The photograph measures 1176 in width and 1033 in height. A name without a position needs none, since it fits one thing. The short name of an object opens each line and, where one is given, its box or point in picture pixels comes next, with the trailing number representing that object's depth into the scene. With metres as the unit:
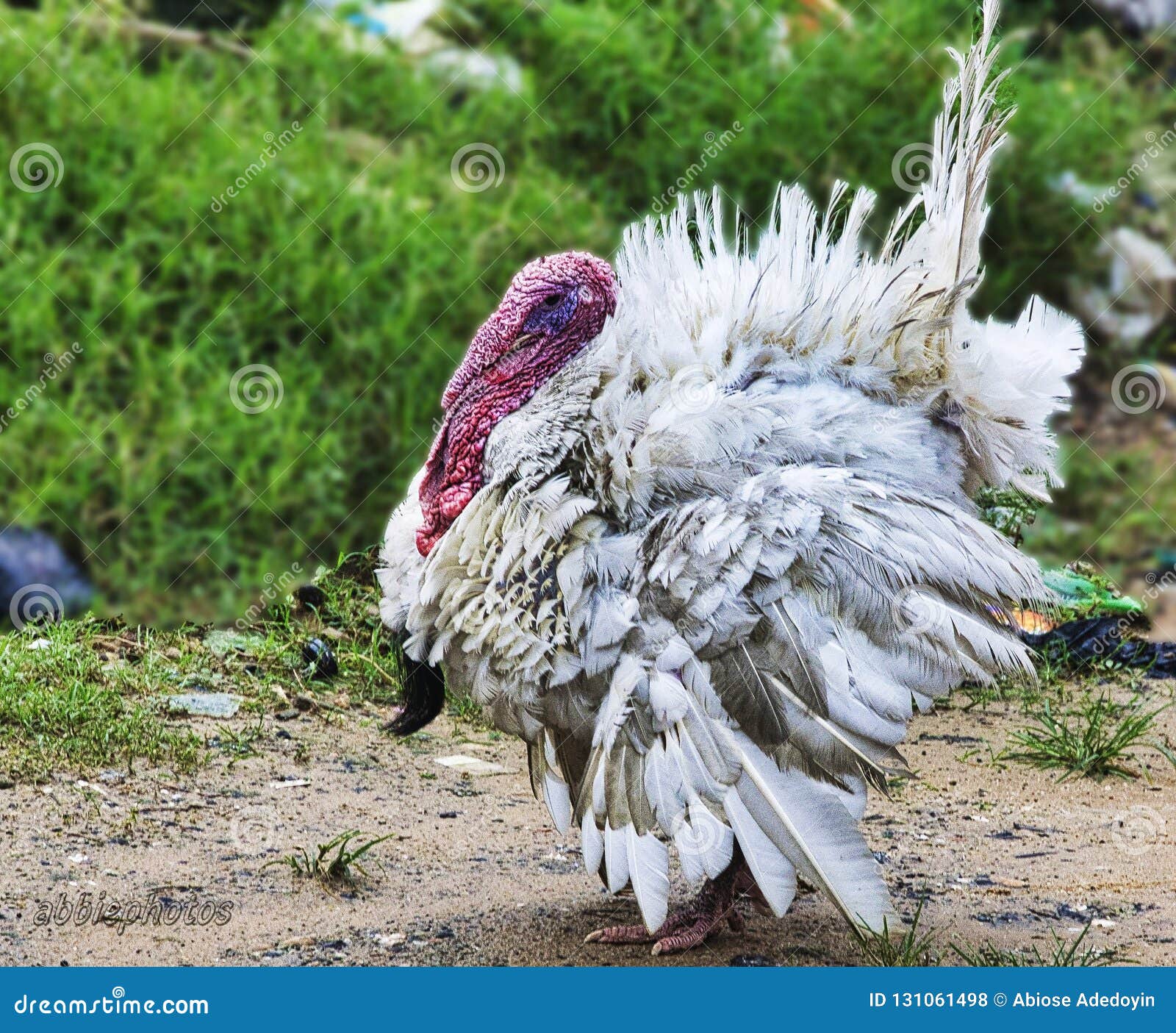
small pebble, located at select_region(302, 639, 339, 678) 11.30
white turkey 7.04
